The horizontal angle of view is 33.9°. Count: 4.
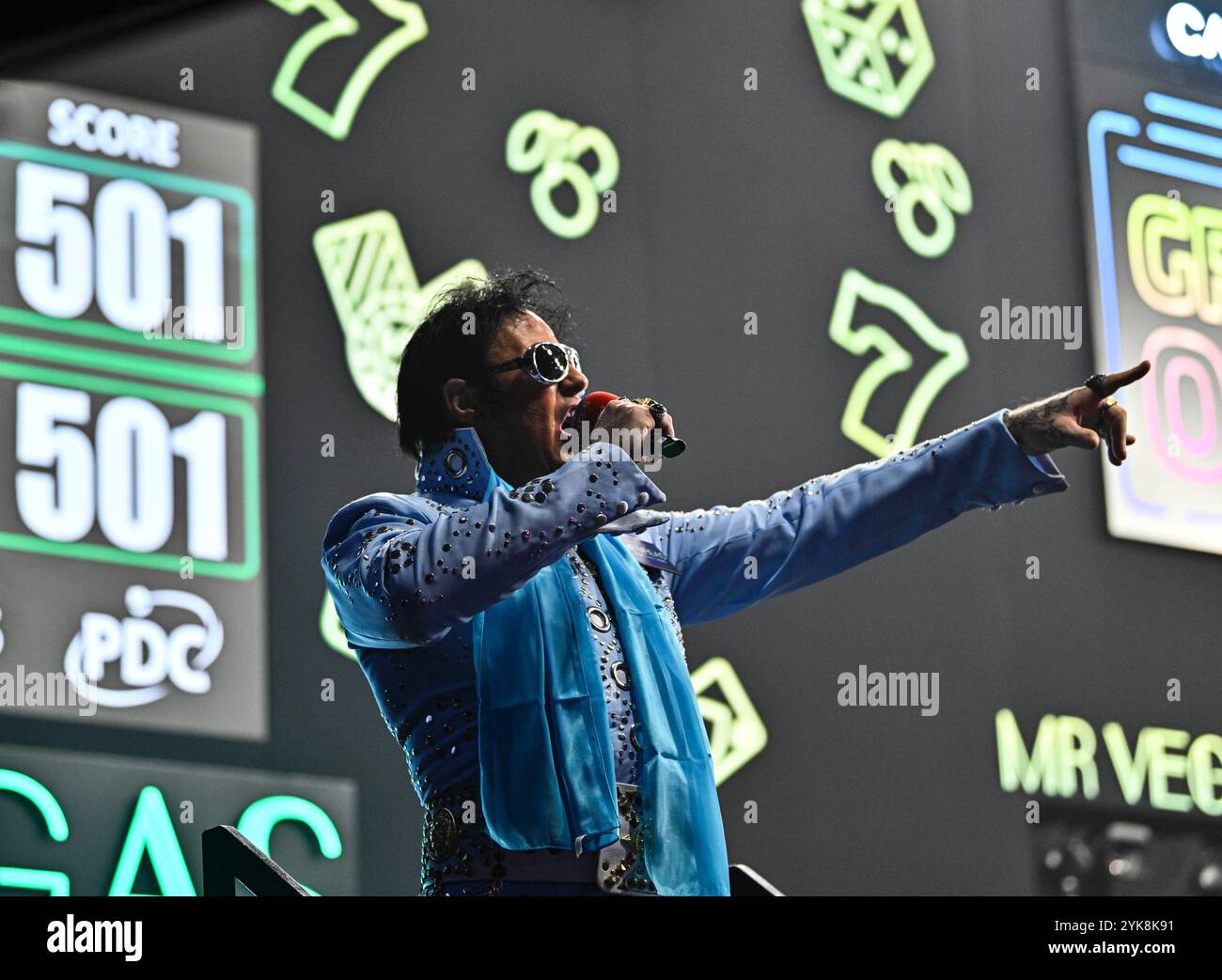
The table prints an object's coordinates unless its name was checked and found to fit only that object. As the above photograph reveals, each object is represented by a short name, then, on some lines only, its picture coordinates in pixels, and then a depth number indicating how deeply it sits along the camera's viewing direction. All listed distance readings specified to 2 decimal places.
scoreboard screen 4.50
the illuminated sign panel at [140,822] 4.36
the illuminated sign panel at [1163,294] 5.95
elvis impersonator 2.29
